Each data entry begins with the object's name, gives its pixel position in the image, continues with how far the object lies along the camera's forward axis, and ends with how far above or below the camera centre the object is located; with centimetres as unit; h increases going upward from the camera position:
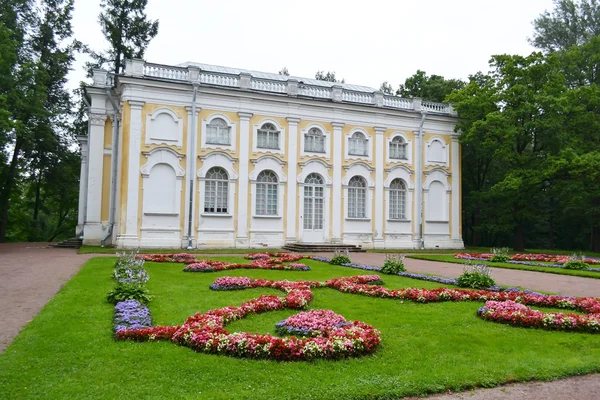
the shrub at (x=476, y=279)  1197 -128
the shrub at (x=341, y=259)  1816 -124
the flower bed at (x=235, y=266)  1468 -133
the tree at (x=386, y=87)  4328 +1266
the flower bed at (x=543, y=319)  775 -148
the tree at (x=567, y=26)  3359 +1459
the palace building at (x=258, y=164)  2477 +352
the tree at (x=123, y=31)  3388 +1384
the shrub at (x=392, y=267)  1498 -125
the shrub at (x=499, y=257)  2092 -123
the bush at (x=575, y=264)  1827 -133
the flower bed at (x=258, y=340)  586 -147
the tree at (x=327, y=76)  4644 +1462
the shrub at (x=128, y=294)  903 -134
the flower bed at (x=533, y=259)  1970 -132
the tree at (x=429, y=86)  3612 +1097
